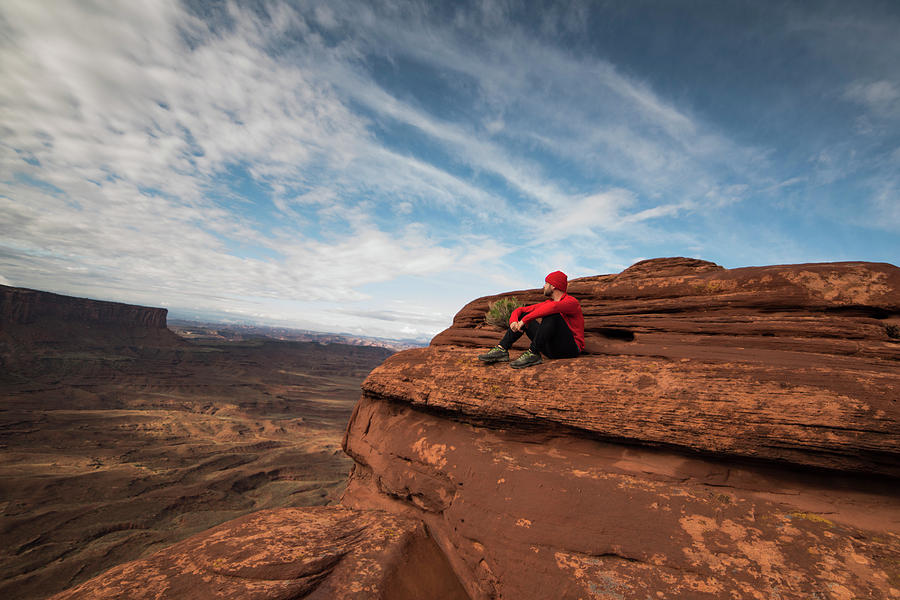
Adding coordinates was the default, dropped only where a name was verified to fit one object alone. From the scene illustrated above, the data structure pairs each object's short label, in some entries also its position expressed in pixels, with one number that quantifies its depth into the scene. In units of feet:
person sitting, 20.20
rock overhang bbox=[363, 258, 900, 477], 13.85
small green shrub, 28.19
